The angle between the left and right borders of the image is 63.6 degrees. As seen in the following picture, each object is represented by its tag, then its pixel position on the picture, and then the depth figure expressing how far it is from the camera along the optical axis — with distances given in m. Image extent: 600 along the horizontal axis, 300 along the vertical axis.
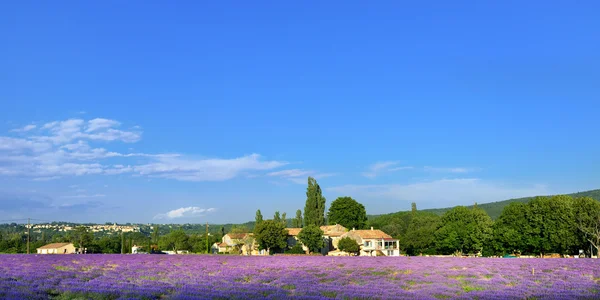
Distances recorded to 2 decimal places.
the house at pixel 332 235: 111.29
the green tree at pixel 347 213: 130.62
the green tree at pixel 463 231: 94.88
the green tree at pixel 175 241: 134.62
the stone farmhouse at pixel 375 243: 103.81
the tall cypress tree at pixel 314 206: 122.44
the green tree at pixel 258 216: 129.88
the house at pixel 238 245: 107.68
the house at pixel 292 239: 112.00
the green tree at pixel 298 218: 139.38
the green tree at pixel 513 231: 85.31
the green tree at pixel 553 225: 78.71
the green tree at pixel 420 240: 104.00
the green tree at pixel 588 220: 76.38
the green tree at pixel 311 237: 99.96
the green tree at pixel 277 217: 135.32
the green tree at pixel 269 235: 97.69
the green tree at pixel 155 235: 152.84
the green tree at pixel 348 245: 98.12
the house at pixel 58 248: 118.24
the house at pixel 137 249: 124.40
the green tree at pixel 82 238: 111.75
